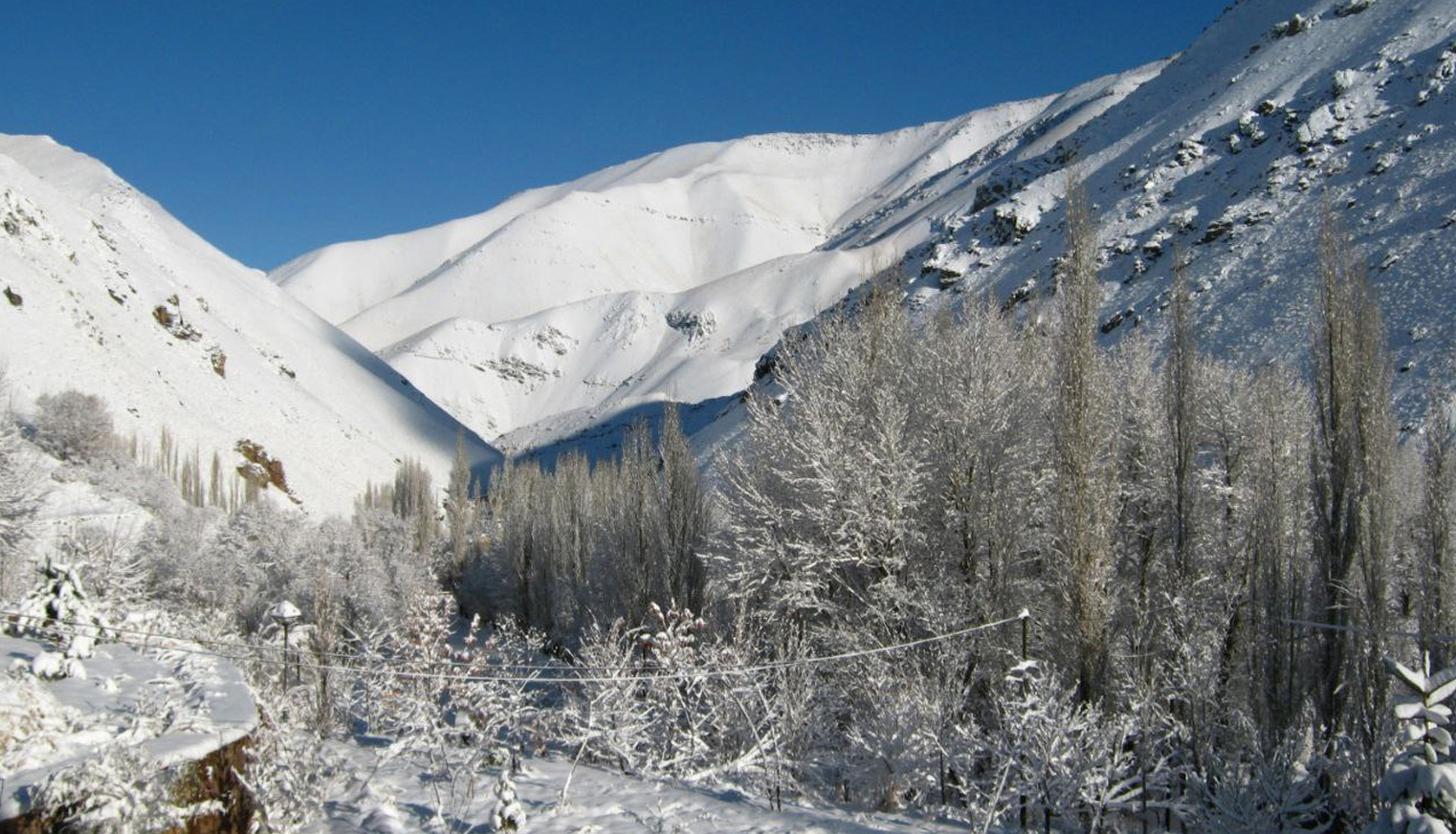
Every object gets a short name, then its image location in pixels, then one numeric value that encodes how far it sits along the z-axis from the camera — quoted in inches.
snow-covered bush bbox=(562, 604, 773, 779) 466.3
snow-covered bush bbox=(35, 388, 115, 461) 1454.2
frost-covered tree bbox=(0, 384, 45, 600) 729.0
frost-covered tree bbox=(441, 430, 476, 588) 1877.5
